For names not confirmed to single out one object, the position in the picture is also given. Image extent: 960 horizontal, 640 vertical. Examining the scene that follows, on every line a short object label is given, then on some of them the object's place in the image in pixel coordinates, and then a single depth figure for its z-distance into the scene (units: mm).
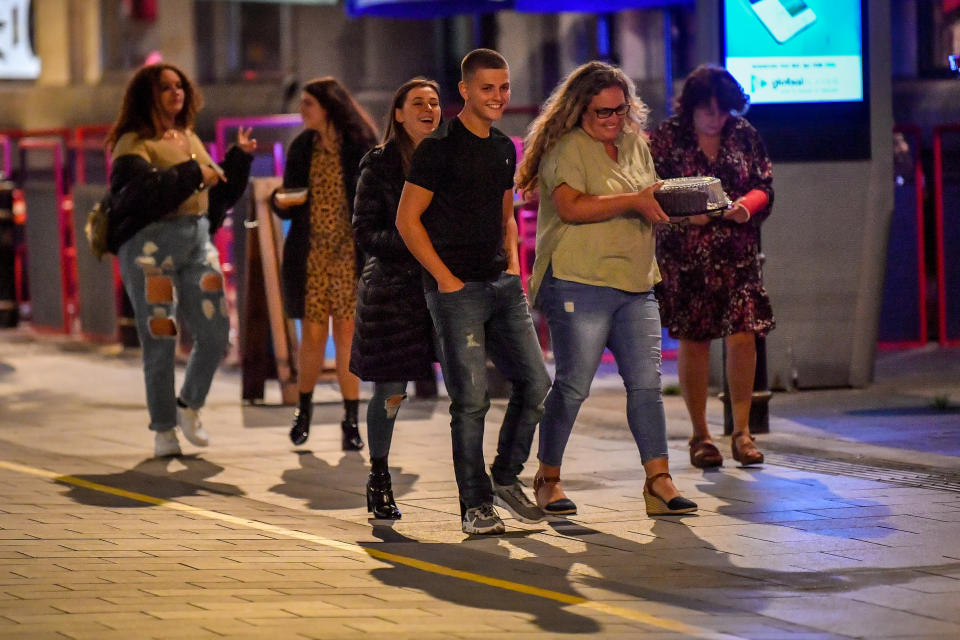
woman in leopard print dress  18795
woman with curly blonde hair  14450
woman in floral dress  16828
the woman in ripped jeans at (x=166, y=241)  18276
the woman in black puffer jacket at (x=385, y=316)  14801
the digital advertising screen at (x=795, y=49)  20837
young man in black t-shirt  13726
